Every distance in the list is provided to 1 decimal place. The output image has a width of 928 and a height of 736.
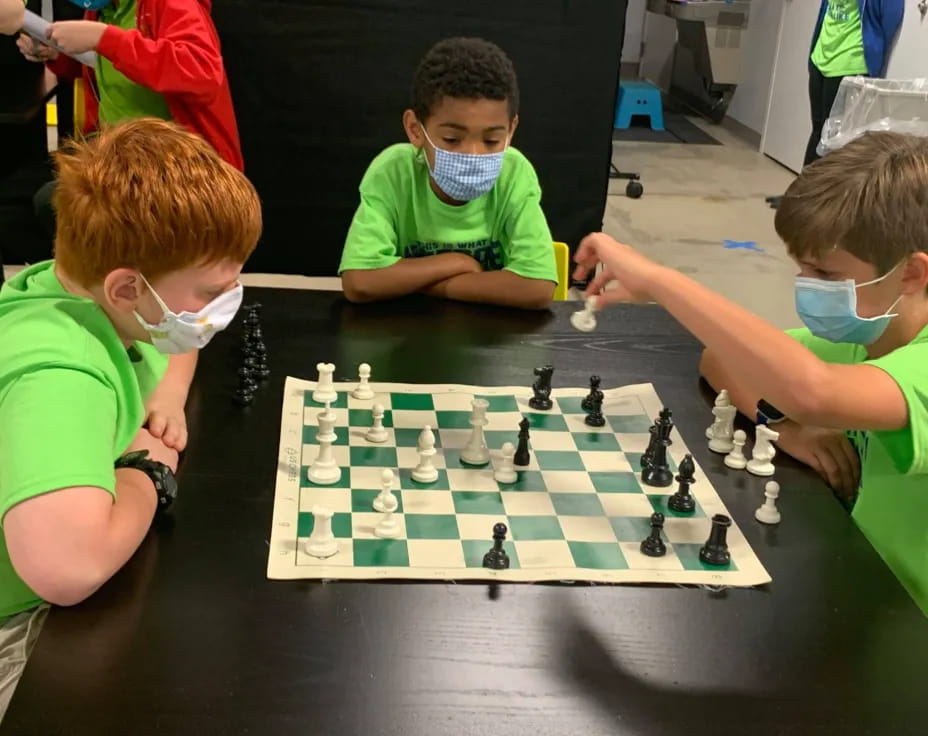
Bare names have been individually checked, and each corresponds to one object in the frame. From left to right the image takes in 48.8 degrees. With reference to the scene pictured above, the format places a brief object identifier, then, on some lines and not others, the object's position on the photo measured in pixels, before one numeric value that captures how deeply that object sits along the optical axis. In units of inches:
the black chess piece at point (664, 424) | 57.0
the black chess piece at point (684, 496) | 52.2
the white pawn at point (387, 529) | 47.6
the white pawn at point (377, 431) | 57.0
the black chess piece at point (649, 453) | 56.0
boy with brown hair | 49.8
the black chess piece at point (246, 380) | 61.6
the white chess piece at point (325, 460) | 52.2
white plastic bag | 176.2
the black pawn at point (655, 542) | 48.0
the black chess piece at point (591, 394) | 62.6
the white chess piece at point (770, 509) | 51.8
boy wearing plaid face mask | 80.4
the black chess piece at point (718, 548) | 47.6
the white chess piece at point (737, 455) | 57.6
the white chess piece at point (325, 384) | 61.2
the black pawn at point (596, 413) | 61.2
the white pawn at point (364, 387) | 61.7
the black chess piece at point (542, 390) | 62.8
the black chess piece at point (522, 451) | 55.5
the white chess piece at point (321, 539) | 45.5
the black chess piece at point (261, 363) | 63.8
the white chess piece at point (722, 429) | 59.4
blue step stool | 286.7
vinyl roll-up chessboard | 46.2
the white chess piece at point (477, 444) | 55.6
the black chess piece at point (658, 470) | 54.5
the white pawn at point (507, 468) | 53.9
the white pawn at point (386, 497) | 48.4
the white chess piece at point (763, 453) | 57.0
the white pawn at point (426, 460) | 53.1
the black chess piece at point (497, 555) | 45.6
